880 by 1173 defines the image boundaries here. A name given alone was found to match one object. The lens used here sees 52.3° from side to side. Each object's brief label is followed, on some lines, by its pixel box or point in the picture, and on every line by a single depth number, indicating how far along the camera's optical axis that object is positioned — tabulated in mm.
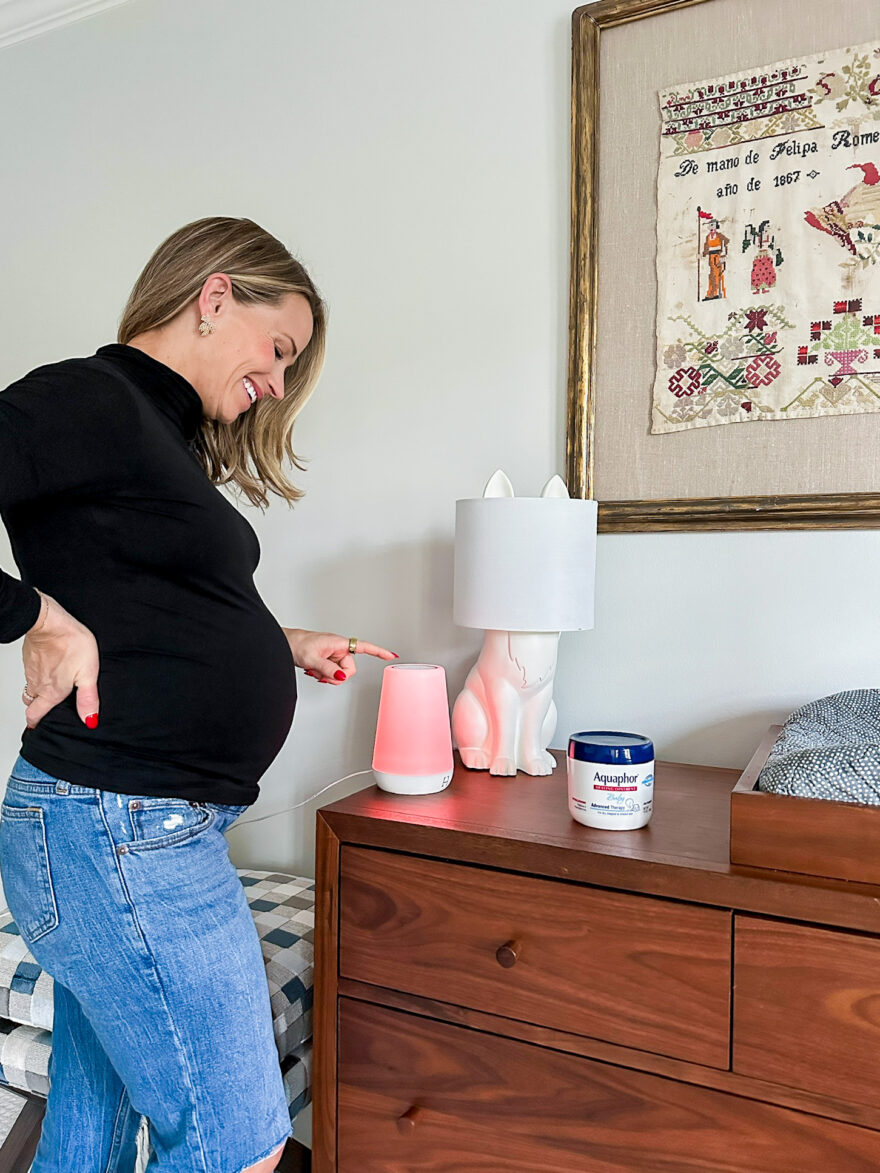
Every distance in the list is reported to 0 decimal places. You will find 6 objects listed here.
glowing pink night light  1201
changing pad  872
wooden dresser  868
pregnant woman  893
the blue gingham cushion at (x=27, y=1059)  1226
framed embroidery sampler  1276
